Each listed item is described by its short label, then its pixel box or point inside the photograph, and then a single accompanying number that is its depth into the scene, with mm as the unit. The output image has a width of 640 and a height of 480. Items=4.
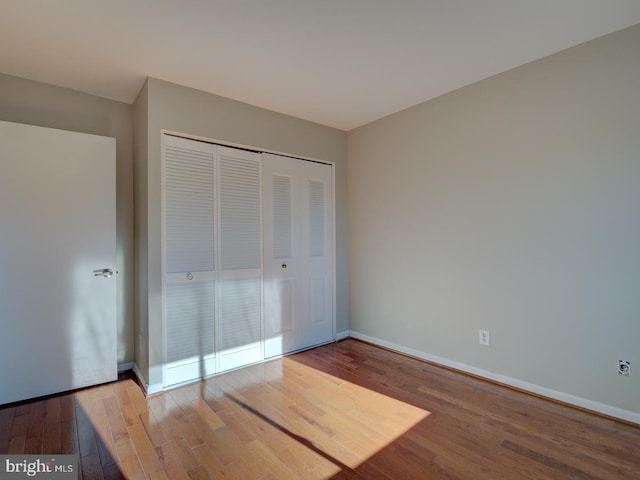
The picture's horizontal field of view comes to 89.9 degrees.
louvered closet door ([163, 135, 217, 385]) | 2662
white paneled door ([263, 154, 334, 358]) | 3279
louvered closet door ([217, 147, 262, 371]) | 2949
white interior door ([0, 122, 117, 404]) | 2406
